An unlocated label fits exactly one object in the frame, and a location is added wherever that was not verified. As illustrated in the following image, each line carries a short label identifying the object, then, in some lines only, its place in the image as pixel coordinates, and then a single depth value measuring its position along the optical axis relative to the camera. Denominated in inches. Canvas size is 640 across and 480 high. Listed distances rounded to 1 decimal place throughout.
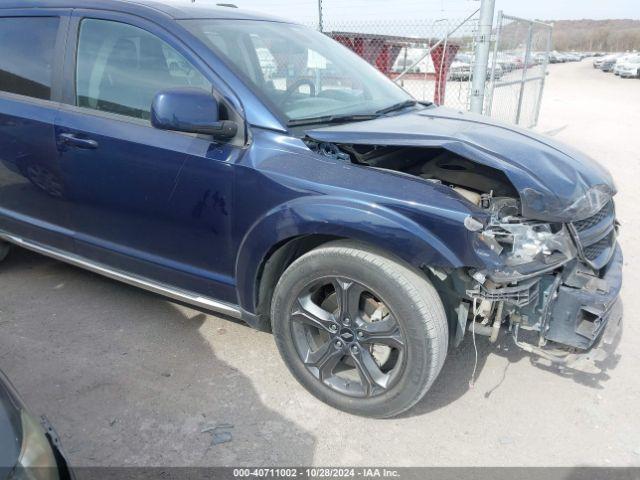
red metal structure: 308.8
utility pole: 248.7
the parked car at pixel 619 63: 1513.0
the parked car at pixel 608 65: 1756.2
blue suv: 91.4
